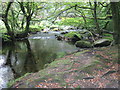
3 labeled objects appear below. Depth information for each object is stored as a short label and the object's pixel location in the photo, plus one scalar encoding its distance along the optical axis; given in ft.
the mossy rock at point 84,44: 48.18
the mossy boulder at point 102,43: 46.50
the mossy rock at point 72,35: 63.33
